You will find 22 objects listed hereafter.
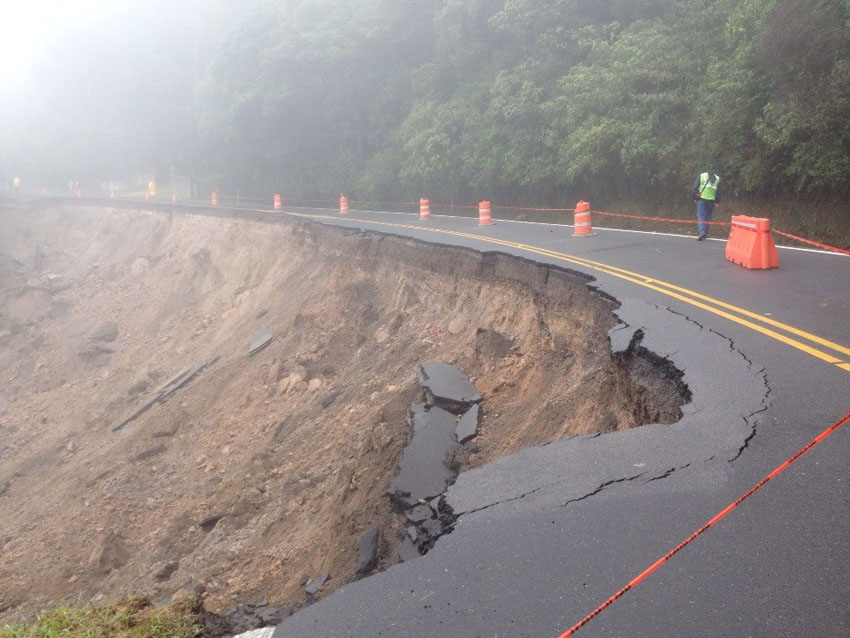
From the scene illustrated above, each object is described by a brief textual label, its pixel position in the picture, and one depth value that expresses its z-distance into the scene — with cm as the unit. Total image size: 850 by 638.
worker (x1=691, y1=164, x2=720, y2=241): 1480
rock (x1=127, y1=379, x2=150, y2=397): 1883
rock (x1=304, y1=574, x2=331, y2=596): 608
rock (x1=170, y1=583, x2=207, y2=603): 704
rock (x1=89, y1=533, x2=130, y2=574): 1002
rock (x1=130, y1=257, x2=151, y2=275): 3118
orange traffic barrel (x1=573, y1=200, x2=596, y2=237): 1773
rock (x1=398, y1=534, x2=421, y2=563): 482
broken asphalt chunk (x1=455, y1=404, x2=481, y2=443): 811
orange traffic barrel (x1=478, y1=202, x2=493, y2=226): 2244
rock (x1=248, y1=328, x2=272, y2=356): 1767
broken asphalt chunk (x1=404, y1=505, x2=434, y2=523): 525
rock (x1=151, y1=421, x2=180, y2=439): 1509
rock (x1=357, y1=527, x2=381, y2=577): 582
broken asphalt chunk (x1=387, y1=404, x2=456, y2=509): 652
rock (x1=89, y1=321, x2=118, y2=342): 2481
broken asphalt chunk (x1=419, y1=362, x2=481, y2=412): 910
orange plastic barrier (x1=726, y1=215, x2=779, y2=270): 1148
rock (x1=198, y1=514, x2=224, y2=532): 1003
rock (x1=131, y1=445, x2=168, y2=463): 1415
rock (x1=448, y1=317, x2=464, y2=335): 1320
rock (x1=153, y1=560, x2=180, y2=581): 887
